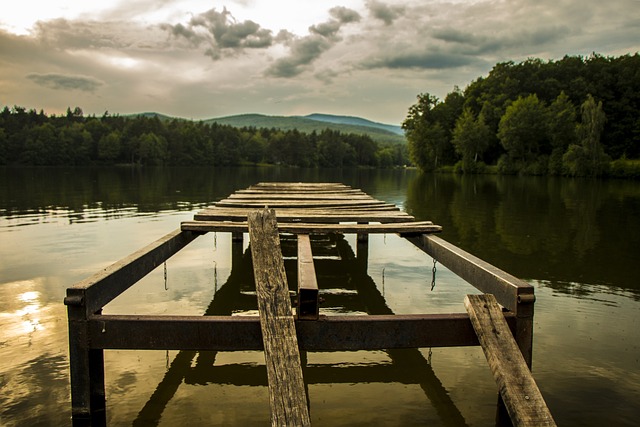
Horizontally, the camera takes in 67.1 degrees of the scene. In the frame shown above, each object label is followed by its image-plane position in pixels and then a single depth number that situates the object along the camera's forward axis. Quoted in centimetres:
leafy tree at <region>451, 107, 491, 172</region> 8888
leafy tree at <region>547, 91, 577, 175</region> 7550
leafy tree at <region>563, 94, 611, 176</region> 6762
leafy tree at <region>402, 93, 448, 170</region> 10044
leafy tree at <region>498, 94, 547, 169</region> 7956
